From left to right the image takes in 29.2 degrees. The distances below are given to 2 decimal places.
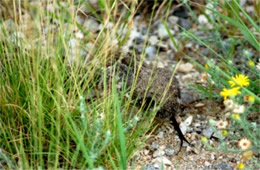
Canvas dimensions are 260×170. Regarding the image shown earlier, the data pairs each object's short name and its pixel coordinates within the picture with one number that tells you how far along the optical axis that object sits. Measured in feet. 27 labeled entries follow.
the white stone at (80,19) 11.16
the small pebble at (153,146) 7.97
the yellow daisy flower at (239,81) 6.86
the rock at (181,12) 11.27
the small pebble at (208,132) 8.21
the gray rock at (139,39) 10.73
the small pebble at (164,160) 7.68
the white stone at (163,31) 10.87
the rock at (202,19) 10.87
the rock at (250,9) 10.74
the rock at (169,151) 7.89
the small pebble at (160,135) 8.16
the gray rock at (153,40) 10.62
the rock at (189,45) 10.49
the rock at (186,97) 8.93
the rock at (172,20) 11.11
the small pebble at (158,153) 7.85
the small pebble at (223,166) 7.52
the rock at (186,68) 9.84
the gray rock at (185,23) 10.96
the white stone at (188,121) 8.44
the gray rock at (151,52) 10.23
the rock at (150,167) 7.50
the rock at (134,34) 10.72
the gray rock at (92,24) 10.71
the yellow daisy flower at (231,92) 6.42
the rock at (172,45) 10.45
